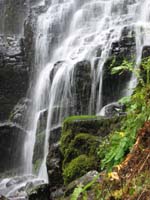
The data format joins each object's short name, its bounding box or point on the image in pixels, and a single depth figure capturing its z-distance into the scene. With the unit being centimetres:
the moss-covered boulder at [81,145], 851
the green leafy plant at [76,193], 280
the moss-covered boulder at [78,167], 788
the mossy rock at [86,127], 882
